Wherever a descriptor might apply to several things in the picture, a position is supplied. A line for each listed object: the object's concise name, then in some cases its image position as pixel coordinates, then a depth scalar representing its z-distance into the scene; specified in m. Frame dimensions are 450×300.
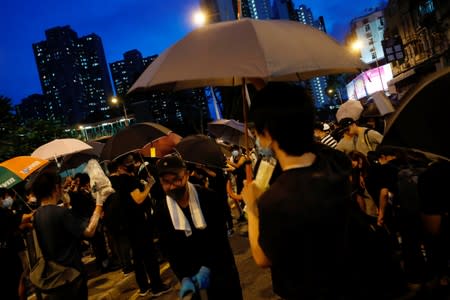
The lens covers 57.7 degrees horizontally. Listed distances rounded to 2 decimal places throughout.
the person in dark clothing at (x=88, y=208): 8.98
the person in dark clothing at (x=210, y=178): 7.88
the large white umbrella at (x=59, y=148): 7.49
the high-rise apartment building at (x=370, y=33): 59.16
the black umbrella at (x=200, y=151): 5.73
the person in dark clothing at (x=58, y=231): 4.13
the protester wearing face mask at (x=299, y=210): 1.88
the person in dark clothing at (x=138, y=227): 6.45
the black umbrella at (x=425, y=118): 2.05
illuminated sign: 41.19
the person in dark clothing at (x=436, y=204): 2.59
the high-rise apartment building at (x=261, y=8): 165.32
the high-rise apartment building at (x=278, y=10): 132.44
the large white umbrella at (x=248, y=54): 2.57
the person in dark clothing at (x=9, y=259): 4.61
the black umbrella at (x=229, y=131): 9.82
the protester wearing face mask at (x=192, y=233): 3.32
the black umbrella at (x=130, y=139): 6.27
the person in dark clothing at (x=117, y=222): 6.64
